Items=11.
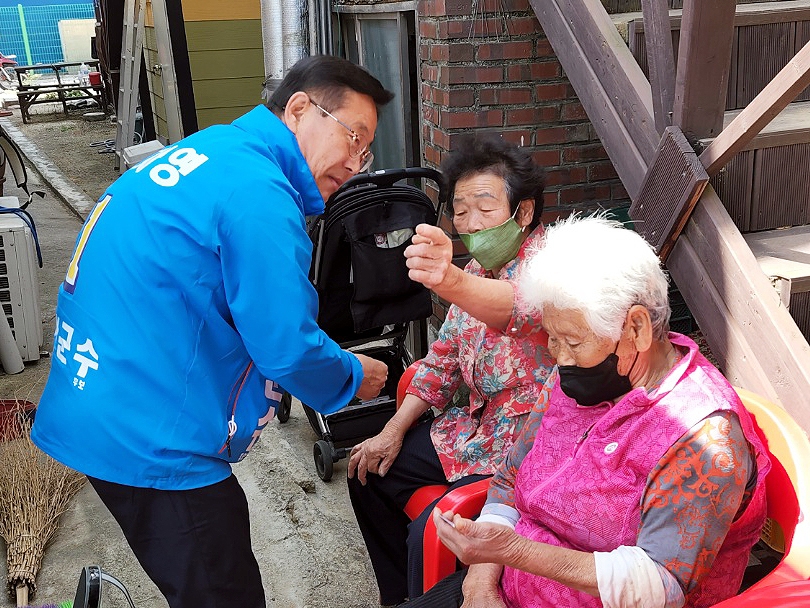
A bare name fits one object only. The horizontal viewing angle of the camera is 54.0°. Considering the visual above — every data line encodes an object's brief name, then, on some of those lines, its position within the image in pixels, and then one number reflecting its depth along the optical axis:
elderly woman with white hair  1.63
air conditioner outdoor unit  5.06
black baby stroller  3.43
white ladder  10.34
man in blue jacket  1.79
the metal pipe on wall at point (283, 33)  4.89
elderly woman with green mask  2.47
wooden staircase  2.09
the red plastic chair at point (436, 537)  2.34
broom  3.16
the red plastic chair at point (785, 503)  1.51
